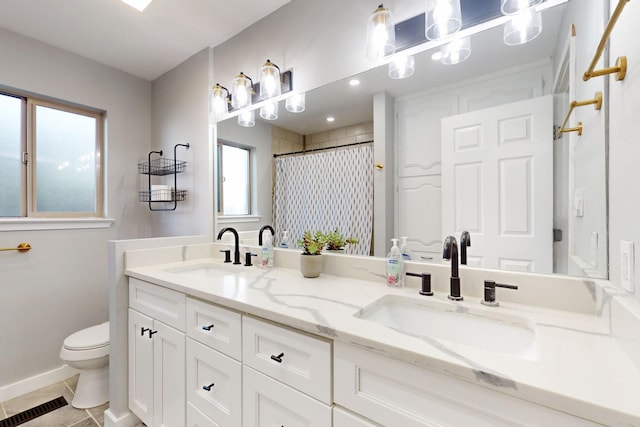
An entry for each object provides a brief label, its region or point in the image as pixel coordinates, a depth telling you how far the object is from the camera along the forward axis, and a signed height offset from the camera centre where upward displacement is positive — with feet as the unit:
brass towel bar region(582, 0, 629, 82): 2.09 +1.17
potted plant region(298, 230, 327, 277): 4.66 -0.71
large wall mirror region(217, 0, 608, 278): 3.06 +0.77
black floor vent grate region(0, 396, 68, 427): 5.55 -3.97
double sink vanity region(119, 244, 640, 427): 1.90 -1.20
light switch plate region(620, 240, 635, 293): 2.21 -0.42
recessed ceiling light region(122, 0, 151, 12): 5.51 +4.00
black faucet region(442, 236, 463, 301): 3.43 -0.55
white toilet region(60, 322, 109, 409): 5.66 -2.93
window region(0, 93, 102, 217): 6.62 +1.33
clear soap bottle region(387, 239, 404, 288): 3.99 -0.79
